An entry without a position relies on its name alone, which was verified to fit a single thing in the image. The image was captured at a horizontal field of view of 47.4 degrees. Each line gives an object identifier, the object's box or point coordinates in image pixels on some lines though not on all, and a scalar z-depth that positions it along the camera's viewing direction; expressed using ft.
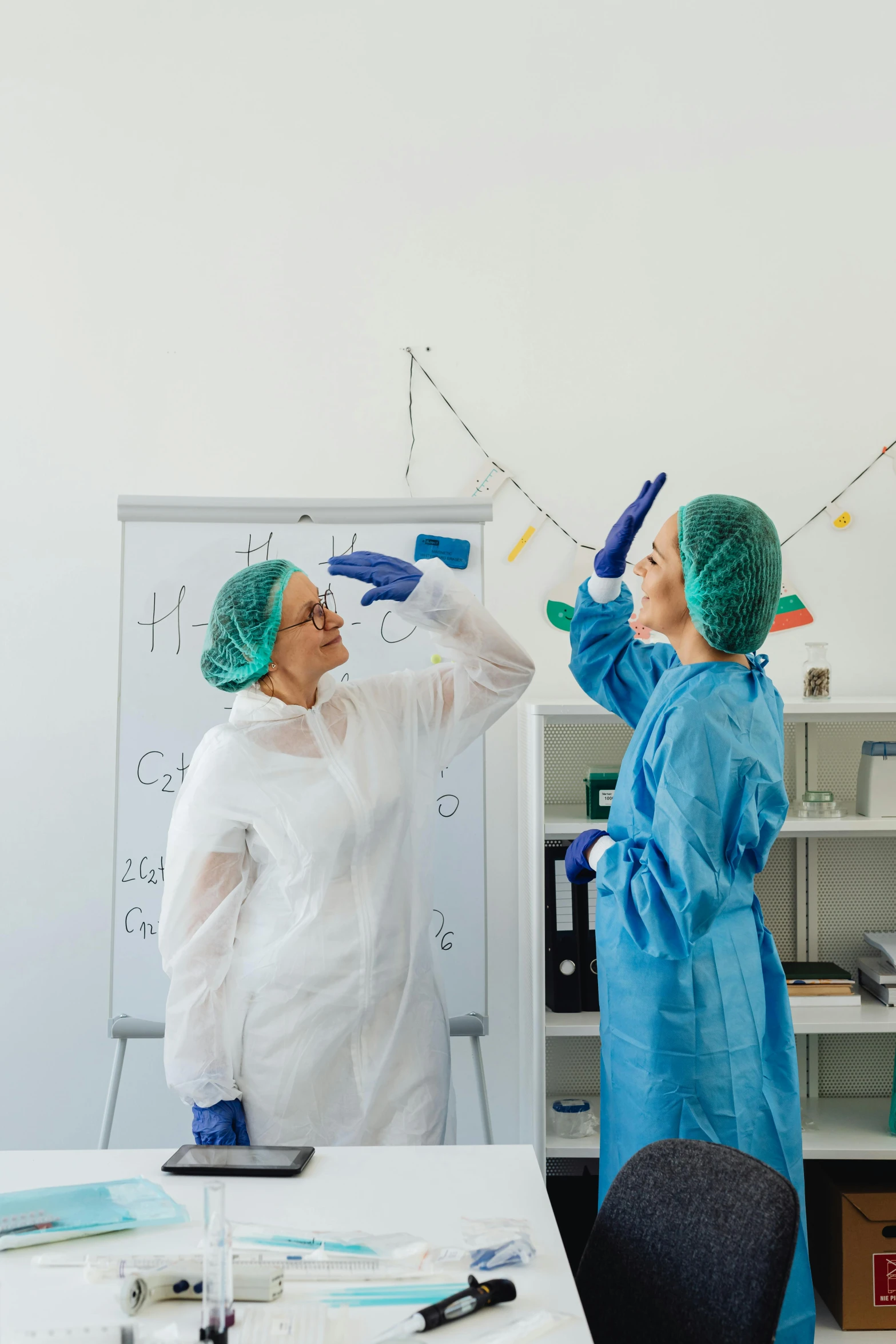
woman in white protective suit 5.95
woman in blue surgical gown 5.50
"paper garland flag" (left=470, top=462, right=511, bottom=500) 9.20
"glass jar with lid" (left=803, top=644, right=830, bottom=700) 8.42
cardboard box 7.68
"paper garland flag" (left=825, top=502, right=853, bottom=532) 9.12
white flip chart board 7.65
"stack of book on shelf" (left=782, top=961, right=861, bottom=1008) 7.94
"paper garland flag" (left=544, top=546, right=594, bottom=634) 9.09
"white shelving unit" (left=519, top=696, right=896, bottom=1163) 7.61
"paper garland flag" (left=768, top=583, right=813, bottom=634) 8.96
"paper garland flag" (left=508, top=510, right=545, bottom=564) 9.16
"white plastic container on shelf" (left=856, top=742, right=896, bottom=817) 8.16
